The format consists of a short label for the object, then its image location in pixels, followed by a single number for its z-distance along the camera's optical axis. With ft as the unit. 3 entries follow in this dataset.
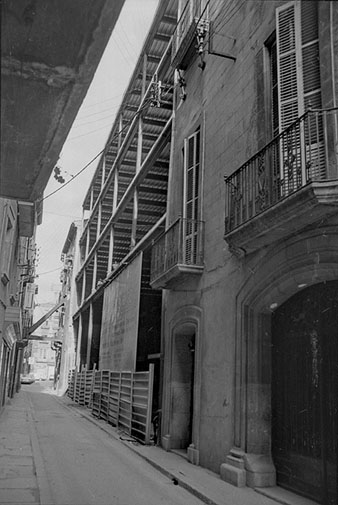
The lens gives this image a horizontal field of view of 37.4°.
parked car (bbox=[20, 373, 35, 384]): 204.03
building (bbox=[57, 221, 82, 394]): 120.88
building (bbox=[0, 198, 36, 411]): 42.86
